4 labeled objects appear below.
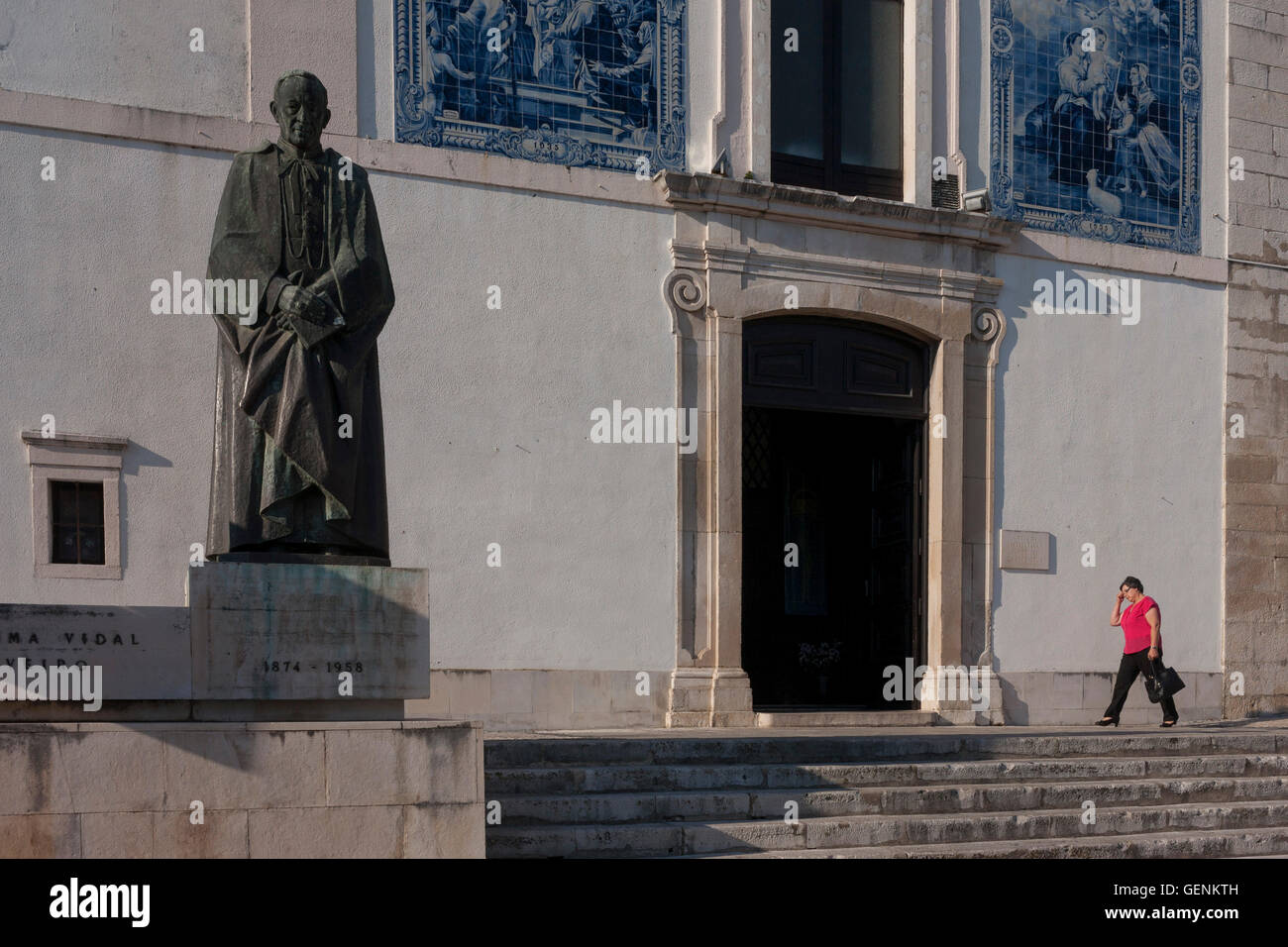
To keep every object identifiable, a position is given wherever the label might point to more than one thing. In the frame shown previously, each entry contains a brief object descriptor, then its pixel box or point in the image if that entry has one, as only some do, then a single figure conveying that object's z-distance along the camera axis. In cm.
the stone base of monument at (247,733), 1371
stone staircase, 1734
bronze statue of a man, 1512
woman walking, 2702
